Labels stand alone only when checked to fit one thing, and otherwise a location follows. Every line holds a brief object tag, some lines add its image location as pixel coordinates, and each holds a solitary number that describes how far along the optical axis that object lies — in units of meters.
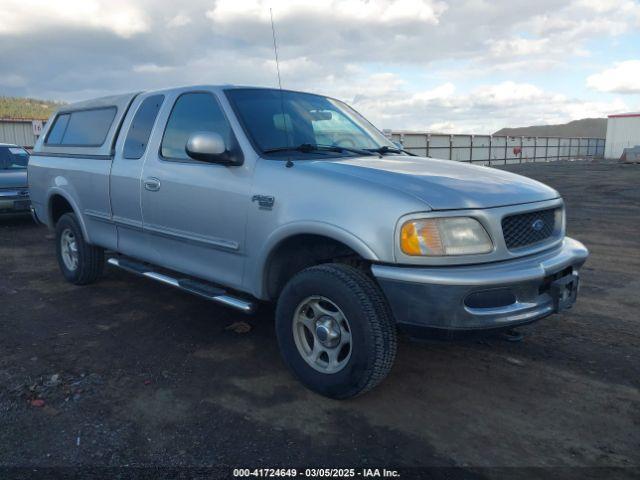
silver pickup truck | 2.84
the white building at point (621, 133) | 44.38
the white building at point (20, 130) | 21.41
